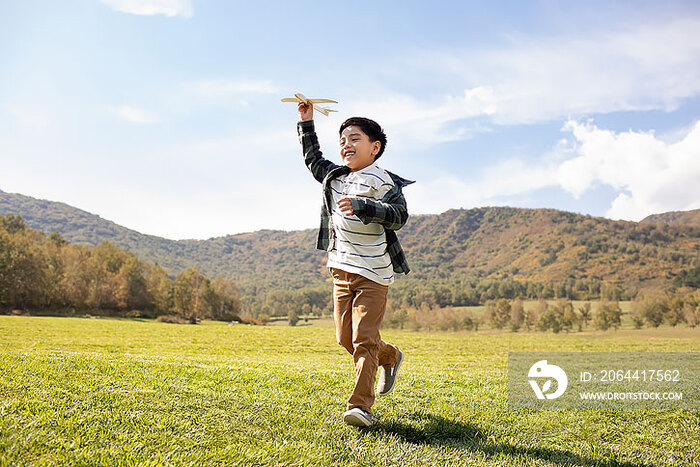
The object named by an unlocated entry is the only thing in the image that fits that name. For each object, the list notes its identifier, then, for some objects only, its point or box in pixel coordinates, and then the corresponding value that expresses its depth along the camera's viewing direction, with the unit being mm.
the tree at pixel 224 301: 68188
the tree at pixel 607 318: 51906
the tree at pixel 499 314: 60625
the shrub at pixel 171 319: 56812
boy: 3279
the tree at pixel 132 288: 59188
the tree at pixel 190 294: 62500
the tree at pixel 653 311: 49500
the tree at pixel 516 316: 59228
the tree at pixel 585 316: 55303
